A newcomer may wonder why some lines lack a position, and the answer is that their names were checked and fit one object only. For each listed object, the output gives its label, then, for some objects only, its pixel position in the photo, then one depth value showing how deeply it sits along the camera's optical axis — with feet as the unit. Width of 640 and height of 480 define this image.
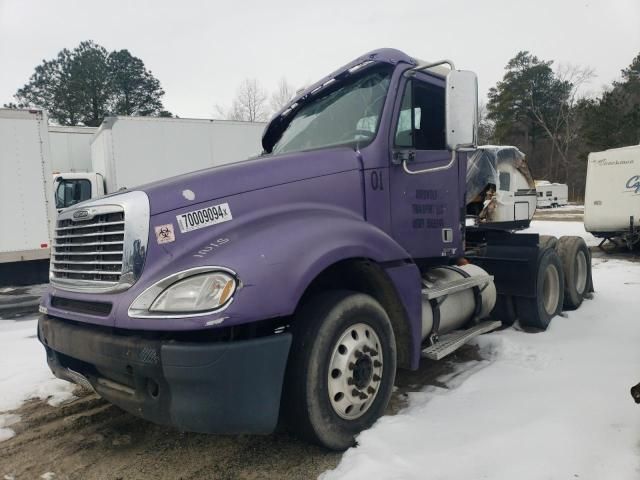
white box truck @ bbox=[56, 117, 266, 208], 42.60
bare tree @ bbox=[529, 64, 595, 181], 168.14
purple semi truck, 8.11
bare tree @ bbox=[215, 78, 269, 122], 179.22
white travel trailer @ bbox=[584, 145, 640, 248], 41.98
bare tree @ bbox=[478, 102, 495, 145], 188.13
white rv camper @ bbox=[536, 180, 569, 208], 115.96
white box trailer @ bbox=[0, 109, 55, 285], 31.45
